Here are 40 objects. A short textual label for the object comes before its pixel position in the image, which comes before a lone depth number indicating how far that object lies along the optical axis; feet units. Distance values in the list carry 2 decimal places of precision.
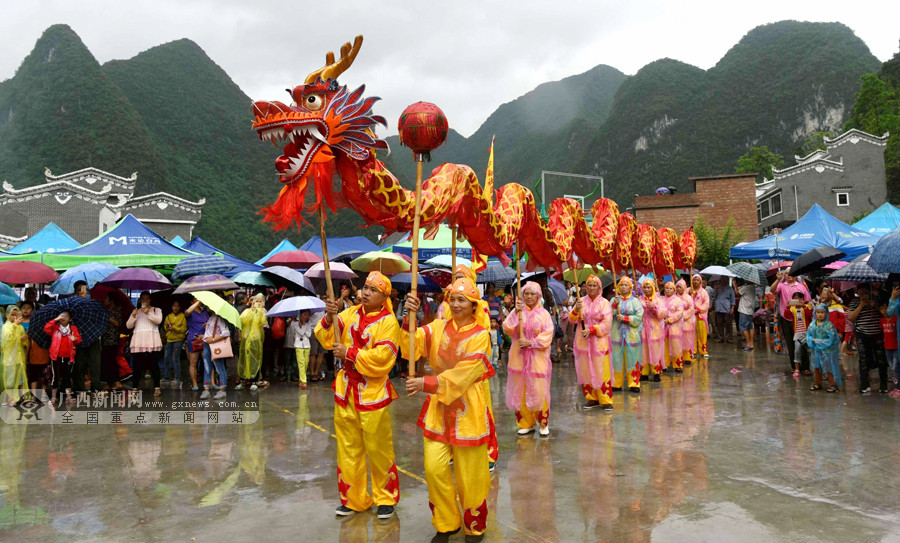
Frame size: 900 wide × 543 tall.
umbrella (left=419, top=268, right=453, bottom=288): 38.81
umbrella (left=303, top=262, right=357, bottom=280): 34.71
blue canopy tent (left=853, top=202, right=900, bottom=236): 44.52
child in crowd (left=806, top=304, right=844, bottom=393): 26.40
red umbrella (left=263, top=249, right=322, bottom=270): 38.83
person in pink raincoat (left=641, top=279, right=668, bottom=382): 31.34
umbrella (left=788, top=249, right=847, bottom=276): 31.51
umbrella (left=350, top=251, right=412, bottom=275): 34.09
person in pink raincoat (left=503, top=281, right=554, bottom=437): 19.80
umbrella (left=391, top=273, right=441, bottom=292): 37.88
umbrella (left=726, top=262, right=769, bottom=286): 42.98
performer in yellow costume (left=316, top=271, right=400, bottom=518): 13.20
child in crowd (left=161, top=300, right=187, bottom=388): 29.22
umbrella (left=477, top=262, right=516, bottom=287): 38.99
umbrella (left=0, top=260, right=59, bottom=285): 28.22
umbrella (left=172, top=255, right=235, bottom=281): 30.50
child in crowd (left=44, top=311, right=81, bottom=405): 25.03
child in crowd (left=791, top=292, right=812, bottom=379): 29.96
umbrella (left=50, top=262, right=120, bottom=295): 29.94
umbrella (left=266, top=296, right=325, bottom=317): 29.71
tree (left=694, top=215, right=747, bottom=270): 74.79
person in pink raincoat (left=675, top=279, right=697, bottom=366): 35.93
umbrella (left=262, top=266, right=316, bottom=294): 33.01
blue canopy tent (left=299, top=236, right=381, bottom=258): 46.88
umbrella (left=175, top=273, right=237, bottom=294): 27.63
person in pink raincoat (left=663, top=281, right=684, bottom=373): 34.09
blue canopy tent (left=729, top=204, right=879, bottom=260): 41.18
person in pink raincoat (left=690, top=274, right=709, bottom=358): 39.32
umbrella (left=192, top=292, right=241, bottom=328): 27.37
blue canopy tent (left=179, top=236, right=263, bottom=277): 37.60
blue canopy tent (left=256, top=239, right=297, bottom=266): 46.81
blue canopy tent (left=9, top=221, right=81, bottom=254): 41.47
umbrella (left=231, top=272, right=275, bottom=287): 32.99
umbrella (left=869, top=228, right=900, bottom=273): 21.61
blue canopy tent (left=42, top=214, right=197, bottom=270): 36.06
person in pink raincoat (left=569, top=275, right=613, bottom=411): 24.48
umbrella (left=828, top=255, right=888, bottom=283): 25.45
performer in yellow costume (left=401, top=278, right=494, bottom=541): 12.01
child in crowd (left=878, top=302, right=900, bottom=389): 24.41
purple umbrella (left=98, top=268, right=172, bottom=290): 28.58
